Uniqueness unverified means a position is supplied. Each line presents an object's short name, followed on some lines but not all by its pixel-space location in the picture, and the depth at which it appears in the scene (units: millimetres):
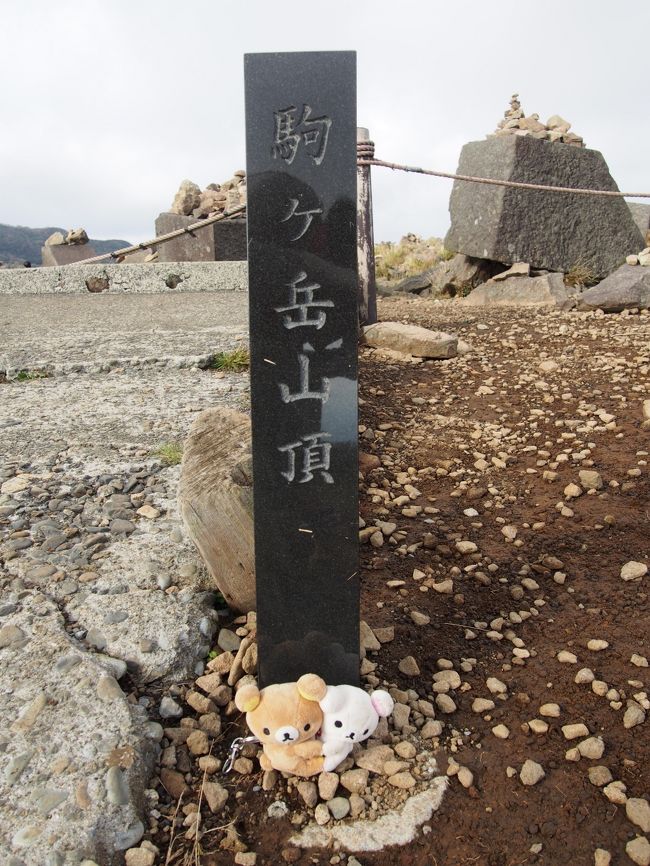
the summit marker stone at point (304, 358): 1560
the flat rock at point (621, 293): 6324
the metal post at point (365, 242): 5215
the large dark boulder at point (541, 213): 7762
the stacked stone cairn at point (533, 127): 8195
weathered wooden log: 2070
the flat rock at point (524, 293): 7267
